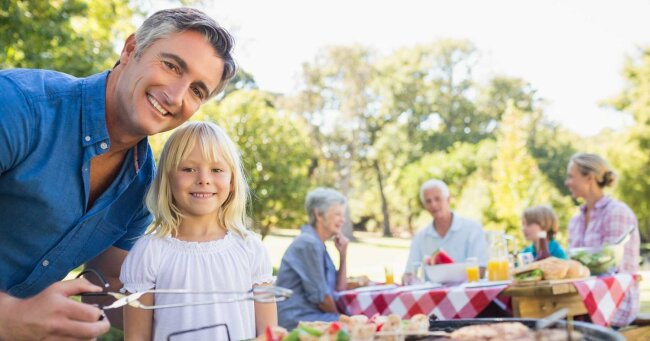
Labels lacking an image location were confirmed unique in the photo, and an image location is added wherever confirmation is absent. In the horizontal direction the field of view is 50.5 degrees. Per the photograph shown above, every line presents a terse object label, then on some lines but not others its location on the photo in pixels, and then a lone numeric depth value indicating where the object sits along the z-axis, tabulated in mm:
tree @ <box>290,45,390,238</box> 34562
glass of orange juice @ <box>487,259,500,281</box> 4906
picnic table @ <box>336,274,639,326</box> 4188
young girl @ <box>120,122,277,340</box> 2324
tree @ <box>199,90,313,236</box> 18625
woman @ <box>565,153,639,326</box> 5547
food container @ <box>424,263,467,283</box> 5134
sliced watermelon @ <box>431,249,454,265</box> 5262
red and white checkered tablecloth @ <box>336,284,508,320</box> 4297
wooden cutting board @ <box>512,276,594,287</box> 4113
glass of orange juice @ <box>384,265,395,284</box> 5506
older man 6328
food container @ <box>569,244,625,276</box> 4836
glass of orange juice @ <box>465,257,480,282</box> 4934
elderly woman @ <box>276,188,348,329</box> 5043
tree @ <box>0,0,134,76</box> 8094
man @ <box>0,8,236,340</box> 1913
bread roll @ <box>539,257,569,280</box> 4242
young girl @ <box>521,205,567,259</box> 6414
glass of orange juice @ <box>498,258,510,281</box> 4910
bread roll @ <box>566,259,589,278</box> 4387
